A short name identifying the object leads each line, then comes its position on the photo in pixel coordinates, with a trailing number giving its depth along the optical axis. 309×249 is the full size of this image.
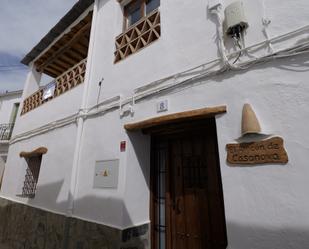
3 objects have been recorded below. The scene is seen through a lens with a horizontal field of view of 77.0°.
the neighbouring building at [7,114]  11.97
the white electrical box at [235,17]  2.49
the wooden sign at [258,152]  2.02
